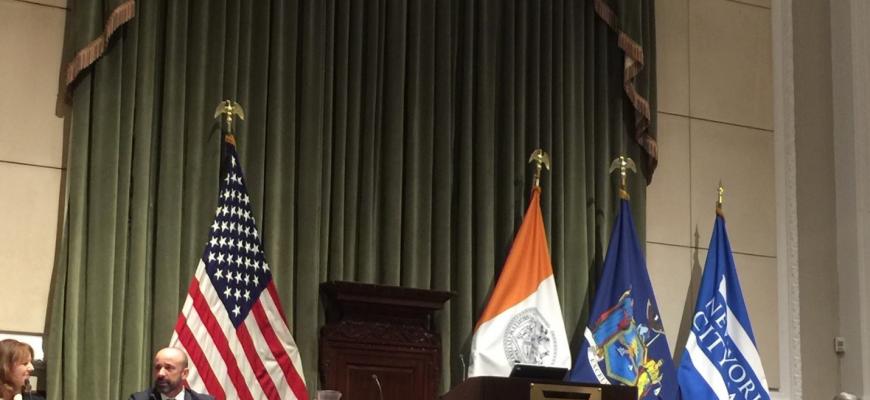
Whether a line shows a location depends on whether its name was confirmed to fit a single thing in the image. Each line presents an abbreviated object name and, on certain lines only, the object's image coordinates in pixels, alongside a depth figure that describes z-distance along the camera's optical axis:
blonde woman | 6.50
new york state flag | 8.98
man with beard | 7.00
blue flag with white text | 9.26
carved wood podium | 8.41
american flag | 7.95
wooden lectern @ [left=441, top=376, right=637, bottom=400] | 6.36
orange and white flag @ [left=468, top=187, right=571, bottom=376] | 8.74
